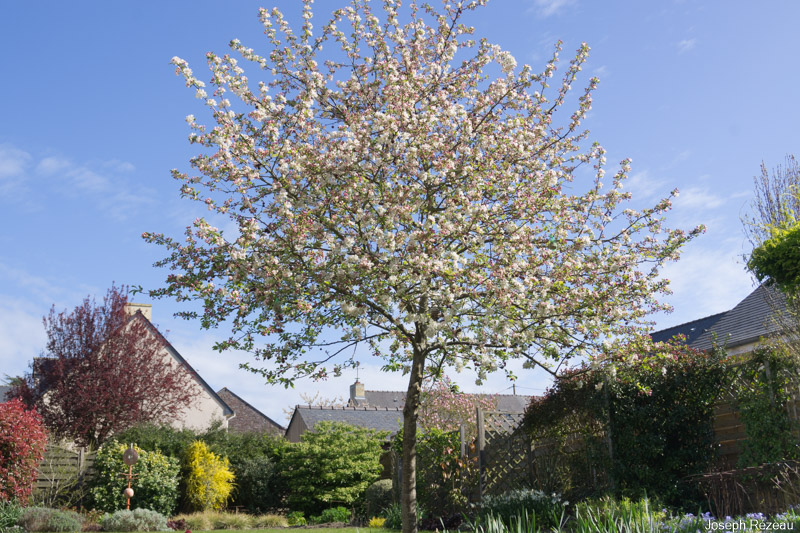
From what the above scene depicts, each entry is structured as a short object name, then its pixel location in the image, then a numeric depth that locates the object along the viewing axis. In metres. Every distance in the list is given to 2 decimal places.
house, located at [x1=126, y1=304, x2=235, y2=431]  24.19
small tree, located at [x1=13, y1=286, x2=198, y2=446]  18.44
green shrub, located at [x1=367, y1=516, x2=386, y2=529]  13.33
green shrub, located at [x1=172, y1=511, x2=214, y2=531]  13.93
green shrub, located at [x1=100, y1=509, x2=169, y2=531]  12.91
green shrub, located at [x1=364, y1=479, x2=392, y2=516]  15.30
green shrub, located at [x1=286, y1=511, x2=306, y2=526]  15.39
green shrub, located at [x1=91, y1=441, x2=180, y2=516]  15.45
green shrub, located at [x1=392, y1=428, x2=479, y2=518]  12.62
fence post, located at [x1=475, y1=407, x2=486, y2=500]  12.36
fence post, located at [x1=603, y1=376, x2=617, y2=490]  9.90
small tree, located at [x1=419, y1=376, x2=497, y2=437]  20.19
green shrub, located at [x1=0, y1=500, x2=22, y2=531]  12.30
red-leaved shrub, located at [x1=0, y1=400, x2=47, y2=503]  13.29
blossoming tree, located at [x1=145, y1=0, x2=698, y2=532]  7.52
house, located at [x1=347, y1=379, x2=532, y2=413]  35.41
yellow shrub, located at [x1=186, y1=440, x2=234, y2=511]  16.31
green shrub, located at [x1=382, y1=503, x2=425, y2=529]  12.52
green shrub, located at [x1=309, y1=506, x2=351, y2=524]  15.54
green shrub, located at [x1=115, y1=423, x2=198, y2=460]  16.64
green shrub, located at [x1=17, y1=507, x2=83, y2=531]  12.31
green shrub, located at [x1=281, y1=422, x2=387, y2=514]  17.23
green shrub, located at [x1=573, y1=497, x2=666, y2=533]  4.70
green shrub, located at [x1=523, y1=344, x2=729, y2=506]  9.54
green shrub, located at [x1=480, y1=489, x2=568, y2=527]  9.42
